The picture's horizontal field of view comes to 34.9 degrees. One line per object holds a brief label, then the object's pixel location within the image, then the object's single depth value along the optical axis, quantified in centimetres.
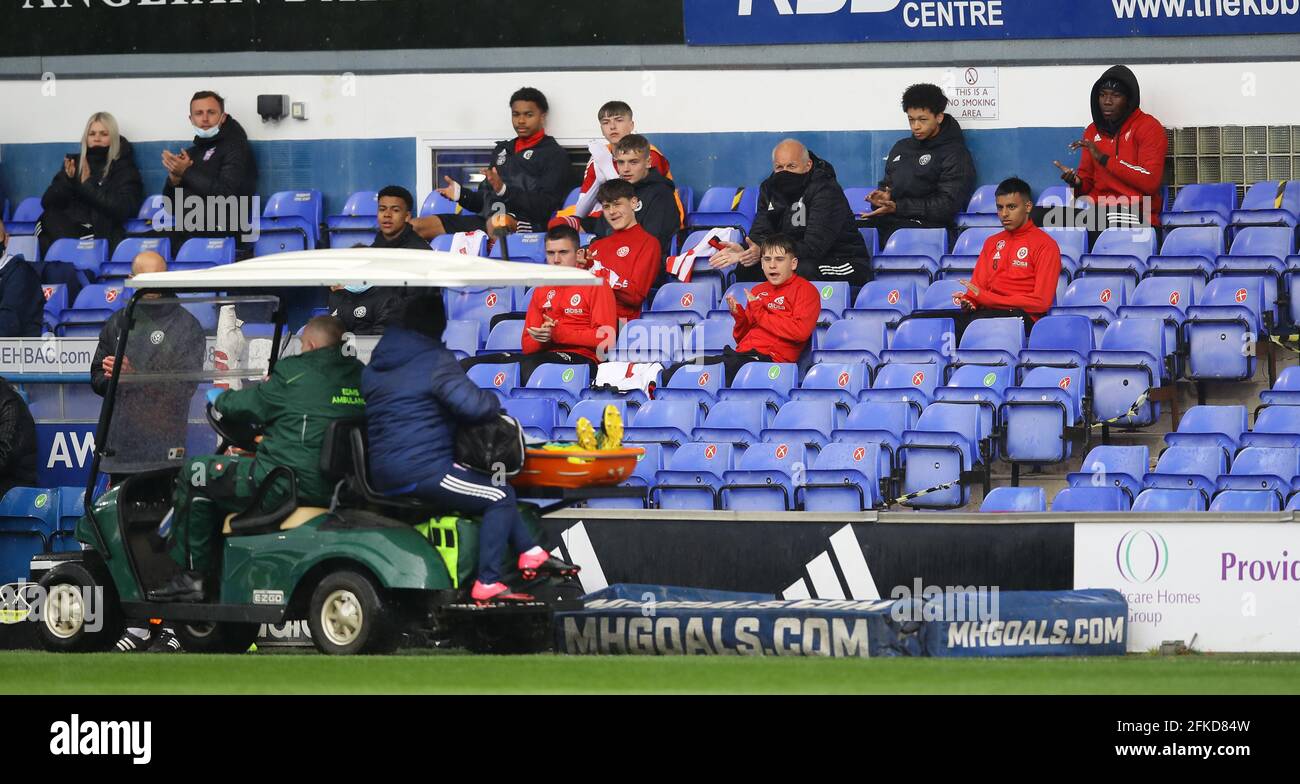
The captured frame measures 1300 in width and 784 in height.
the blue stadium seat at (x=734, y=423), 1445
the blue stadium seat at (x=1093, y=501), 1299
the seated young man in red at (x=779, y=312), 1546
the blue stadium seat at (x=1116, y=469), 1327
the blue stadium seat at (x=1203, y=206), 1645
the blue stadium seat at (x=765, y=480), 1380
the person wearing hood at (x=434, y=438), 1082
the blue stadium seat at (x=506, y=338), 1670
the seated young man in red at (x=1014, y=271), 1540
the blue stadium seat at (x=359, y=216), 1877
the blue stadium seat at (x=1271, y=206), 1609
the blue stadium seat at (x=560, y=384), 1532
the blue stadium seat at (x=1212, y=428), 1363
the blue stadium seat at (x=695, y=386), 1506
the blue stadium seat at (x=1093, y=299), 1548
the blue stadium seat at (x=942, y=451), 1391
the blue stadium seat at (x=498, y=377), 1573
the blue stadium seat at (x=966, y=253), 1641
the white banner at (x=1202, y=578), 1205
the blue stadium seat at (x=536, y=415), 1486
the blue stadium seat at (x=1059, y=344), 1484
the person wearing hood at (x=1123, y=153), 1631
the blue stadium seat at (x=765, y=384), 1491
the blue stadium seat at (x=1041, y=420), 1421
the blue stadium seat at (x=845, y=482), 1370
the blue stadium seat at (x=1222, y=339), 1491
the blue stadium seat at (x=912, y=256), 1662
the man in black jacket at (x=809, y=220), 1622
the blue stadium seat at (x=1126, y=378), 1459
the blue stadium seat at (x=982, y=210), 1694
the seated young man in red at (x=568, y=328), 1591
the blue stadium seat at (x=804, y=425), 1430
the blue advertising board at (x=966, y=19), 1712
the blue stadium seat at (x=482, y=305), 1745
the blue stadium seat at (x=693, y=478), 1396
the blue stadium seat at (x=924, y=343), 1519
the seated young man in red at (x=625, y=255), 1627
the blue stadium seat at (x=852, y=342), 1546
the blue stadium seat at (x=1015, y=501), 1304
